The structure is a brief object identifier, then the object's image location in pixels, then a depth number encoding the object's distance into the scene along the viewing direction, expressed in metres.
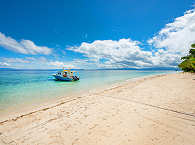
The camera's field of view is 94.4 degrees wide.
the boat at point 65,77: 24.88
